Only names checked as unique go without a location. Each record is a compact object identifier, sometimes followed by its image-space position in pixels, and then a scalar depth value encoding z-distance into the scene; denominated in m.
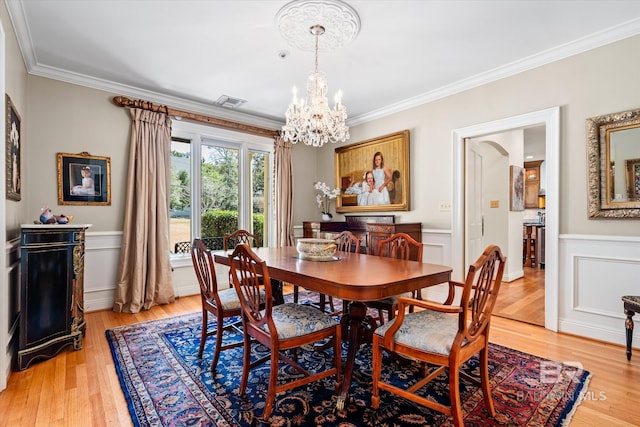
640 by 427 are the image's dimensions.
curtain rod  3.76
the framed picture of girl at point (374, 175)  4.38
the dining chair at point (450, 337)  1.53
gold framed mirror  2.65
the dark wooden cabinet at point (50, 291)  2.32
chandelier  2.69
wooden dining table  1.66
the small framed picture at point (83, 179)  3.46
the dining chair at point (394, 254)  2.40
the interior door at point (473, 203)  3.87
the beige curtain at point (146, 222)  3.70
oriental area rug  1.71
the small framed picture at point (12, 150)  2.30
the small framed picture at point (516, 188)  5.41
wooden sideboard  3.96
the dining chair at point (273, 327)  1.74
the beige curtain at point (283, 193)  5.09
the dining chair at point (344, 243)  3.37
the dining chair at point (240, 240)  3.64
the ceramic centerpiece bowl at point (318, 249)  2.49
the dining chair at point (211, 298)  2.25
